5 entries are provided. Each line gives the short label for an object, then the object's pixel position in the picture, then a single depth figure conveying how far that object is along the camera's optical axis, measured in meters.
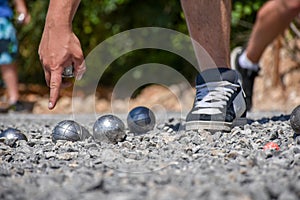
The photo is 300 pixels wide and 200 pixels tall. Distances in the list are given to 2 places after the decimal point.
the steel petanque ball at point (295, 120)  4.18
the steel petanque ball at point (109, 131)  4.42
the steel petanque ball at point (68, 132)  4.49
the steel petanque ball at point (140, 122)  5.04
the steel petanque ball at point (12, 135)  4.56
